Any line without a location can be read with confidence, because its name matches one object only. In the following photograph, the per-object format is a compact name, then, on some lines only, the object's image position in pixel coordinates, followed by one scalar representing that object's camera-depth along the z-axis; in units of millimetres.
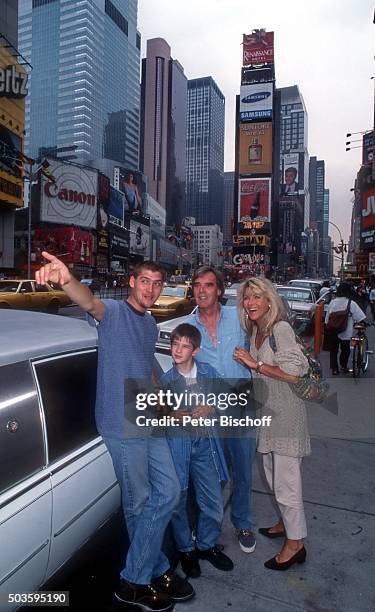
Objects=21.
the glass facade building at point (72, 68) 149875
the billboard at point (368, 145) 73612
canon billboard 60938
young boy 2633
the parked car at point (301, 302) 14299
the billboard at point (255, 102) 107500
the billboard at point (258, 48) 121375
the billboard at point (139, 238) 95625
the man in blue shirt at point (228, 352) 2900
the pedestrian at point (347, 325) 8305
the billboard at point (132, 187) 99375
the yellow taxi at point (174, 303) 17422
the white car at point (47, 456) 1928
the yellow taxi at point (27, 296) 18219
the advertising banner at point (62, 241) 64312
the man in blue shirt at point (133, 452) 2385
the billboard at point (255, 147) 106250
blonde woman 2744
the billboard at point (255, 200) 102862
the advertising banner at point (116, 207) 78938
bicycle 8266
